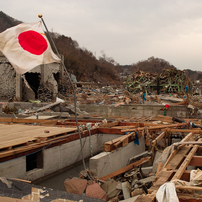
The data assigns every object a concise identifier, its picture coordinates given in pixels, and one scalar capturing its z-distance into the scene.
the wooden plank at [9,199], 3.44
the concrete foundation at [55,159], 5.05
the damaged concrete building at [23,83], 18.38
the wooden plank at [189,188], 3.05
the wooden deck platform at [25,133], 5.46
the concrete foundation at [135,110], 12.96
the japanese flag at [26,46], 4.87
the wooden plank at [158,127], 8.16
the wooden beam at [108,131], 8.25
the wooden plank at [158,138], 7.15
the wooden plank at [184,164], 3.73
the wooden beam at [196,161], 4.67
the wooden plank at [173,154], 4.78
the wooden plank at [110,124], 8.83
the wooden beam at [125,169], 6.24
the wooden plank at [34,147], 4.80
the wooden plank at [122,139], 6.86
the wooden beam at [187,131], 7.97
